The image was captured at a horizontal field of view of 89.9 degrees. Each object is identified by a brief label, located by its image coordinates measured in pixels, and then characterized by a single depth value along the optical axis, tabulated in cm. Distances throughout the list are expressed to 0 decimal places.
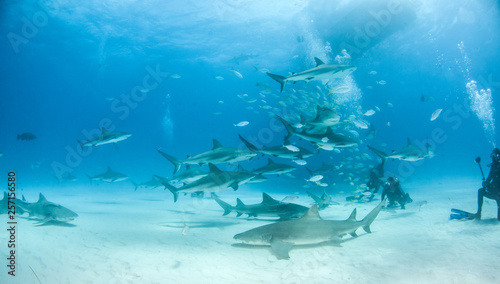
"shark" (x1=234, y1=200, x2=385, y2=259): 491
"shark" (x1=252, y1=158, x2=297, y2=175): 773
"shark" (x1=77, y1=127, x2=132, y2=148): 862
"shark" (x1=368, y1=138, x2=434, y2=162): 812
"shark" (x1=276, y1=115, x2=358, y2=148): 689
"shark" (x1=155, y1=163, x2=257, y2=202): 645
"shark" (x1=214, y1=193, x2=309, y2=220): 682
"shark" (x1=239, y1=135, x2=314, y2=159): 715
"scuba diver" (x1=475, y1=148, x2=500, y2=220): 655
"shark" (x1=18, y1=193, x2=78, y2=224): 716
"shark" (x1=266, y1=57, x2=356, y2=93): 663
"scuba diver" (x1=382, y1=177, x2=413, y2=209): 1054
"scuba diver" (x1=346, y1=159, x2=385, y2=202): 1259
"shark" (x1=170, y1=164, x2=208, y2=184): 929
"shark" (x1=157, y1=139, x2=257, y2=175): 670
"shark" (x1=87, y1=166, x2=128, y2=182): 1300
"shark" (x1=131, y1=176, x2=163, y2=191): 1498
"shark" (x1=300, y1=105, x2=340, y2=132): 699
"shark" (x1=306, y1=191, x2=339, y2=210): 907
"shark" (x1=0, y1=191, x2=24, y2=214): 824
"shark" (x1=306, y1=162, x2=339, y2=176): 1373
